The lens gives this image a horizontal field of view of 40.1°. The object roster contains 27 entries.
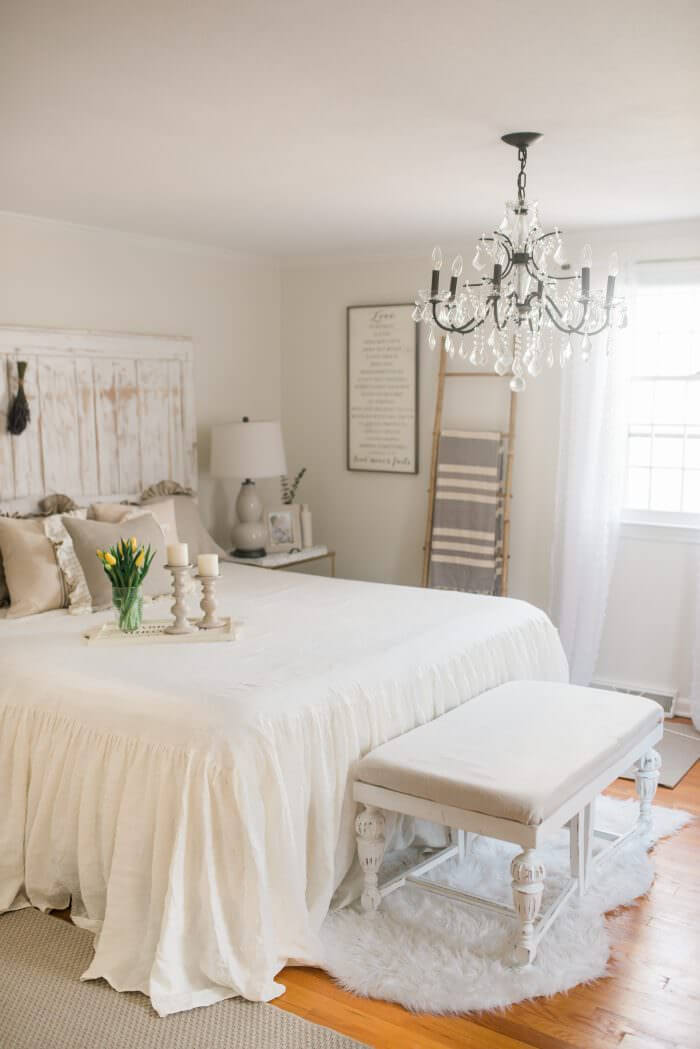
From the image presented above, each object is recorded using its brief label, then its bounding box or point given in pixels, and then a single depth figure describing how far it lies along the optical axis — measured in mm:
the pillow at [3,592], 3910
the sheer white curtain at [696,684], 4656
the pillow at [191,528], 4793
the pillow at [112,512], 4359
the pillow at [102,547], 3822
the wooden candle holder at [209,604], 3488
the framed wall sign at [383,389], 5586
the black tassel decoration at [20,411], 4391
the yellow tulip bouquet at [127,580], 3426
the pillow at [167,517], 4504
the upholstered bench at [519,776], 2600
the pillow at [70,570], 3850
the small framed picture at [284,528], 5551
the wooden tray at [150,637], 3316
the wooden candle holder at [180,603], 3410
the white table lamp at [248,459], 5195
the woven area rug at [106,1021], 2361
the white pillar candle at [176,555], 3387
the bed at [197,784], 2512
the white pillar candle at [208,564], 3436
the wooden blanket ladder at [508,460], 5191
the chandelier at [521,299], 2959
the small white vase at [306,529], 5617
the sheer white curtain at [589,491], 4883
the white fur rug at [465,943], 2580
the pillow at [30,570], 3797
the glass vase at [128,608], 3434
